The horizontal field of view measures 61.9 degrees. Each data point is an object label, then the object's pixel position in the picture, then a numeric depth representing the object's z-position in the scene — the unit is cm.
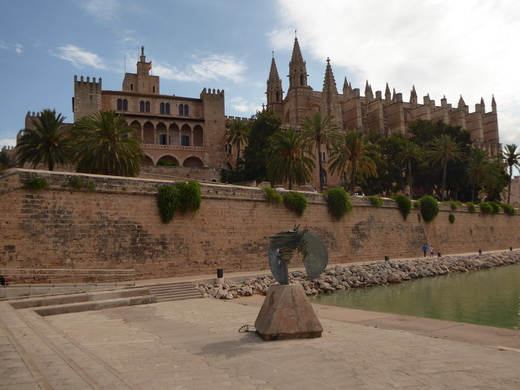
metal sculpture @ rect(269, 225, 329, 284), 927
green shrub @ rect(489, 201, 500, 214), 4256
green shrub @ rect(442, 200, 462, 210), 3812
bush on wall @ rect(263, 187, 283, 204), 2527
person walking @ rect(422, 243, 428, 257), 3294
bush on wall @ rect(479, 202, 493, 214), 4141
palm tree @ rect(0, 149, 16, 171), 4997
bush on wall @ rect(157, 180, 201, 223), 2081
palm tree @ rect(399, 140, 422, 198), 4848
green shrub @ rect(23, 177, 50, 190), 1745
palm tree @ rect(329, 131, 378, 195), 3512
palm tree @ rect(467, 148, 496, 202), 4903
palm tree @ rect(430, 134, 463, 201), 4703
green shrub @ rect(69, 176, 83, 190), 1853
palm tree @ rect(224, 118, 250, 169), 5275
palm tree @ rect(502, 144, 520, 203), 5594
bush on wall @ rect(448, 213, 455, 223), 3766
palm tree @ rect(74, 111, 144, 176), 2556
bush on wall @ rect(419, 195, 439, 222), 3509
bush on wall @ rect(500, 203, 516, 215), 4444
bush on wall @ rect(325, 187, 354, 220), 2855
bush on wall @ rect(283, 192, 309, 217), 2620
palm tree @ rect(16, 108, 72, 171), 2895
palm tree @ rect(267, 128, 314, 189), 3566
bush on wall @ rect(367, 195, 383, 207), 3128
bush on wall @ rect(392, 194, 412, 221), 3331
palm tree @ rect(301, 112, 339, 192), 3634
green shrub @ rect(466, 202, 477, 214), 3988
